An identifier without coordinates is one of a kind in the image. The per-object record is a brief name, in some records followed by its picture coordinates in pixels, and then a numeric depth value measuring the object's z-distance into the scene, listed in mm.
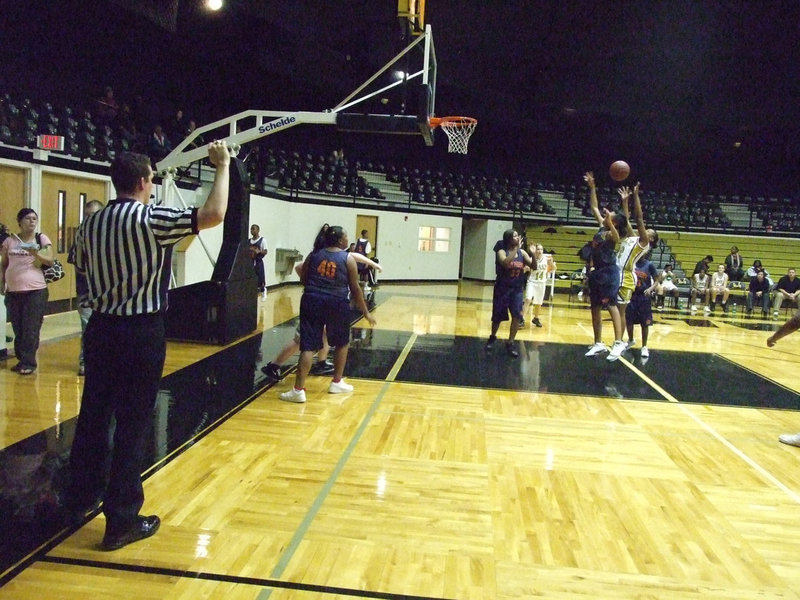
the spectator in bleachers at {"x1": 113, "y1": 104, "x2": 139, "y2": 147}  12468
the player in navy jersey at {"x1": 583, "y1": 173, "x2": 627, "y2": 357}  8312
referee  2885
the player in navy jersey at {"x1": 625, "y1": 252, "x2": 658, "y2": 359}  8922
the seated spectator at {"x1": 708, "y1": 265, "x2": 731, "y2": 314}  18109
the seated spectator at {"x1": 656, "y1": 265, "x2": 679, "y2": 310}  17828
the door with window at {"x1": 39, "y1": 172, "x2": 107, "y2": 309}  10312
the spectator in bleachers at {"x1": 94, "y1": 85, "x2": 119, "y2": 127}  12652
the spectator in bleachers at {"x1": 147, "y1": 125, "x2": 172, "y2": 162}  12617
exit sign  9570
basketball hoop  10426
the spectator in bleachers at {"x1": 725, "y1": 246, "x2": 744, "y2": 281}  19531
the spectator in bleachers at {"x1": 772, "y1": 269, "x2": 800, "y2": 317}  16328
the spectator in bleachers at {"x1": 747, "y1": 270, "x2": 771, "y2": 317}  17906
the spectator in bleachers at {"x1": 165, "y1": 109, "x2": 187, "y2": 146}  14836
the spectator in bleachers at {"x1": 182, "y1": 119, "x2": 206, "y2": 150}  15102
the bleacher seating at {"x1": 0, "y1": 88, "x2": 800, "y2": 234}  20953
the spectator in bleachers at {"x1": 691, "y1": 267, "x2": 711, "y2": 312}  18328
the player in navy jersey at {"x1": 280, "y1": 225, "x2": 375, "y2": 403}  5707
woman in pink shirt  6234
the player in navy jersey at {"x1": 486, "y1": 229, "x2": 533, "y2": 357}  8312
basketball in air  7801
